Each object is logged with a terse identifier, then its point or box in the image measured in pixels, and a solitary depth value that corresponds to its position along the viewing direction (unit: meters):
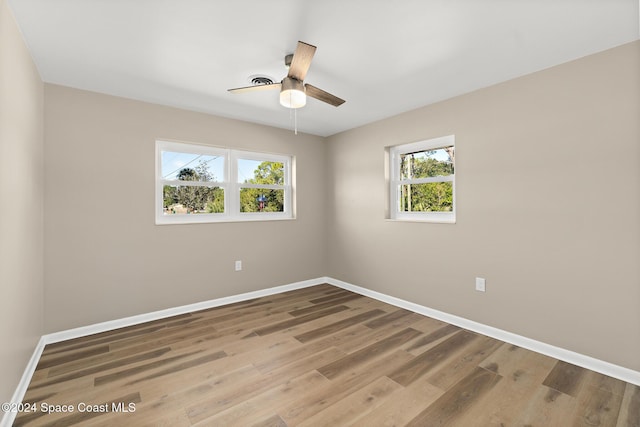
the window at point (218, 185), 3.30
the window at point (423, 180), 3.17
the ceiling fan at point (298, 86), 1.84
